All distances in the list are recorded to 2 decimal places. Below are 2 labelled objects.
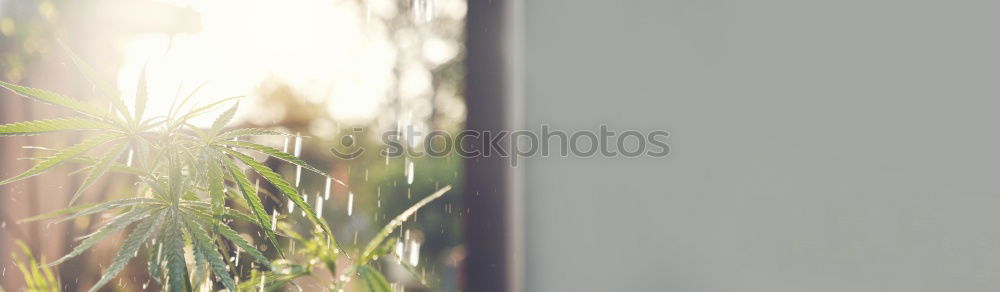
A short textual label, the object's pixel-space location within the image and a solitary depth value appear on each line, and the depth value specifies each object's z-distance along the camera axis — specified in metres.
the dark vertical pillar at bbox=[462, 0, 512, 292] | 1.65
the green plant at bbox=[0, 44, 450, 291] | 0.75
